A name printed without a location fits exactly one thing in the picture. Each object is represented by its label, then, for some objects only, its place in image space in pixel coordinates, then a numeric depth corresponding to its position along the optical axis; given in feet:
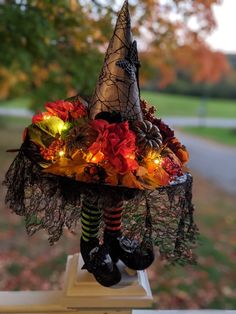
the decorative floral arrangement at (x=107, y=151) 2.63
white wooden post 2.99
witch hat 2.90
